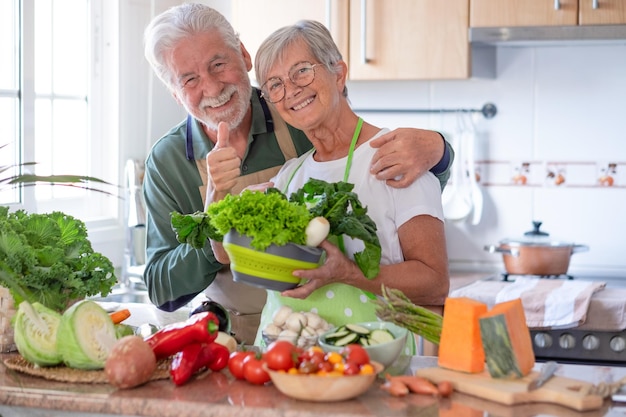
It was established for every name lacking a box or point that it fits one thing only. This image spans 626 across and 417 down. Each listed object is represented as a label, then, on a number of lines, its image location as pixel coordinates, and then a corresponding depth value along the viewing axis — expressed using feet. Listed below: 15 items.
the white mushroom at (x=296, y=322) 6.42
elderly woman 6.77
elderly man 7.04
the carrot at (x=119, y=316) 6.64
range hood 11.63
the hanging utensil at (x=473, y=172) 13.28
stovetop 10.49
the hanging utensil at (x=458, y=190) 13.35
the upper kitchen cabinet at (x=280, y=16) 12.76
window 11.41
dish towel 10.39
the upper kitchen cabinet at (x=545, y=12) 11.59
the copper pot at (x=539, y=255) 12.03
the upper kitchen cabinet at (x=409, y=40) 12.31
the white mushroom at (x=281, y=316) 6.54
